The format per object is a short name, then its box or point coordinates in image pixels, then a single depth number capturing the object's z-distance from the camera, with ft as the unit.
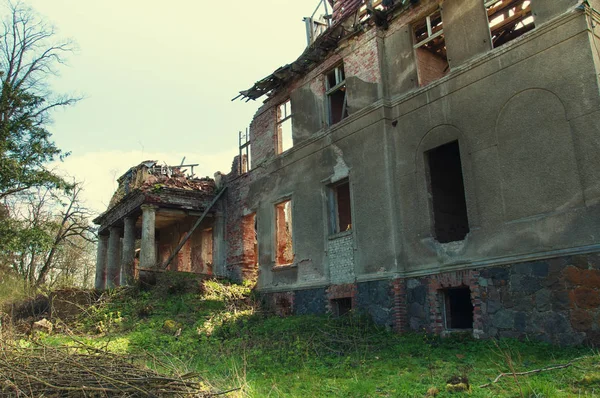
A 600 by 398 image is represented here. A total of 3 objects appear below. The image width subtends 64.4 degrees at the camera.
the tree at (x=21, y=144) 61.26
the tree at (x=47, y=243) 59.21
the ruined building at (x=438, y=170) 27.07
